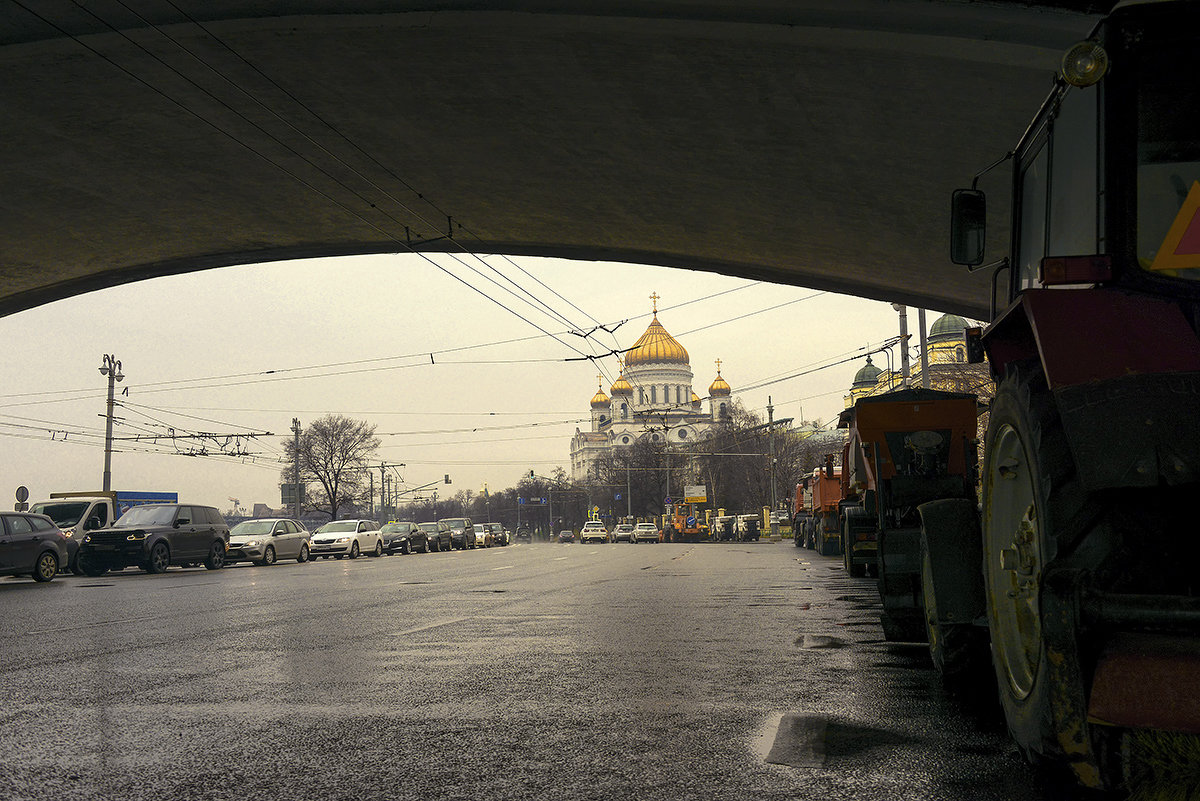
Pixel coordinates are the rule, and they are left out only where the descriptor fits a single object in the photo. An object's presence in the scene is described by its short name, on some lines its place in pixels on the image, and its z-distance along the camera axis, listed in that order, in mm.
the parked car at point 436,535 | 52156
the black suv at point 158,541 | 26500
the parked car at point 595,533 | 85875
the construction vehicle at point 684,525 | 78812
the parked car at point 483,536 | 65688
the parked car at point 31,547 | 21266
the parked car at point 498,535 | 70438
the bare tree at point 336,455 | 75000
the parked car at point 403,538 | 46531
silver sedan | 34219
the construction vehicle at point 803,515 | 40356
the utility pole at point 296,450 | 61200
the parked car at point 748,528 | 71750
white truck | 29219
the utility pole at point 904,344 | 38562
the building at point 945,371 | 44062
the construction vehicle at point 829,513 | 29781
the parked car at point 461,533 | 58906
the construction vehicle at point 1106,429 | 2982
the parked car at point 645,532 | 76125
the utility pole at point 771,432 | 65900
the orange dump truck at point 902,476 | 7762
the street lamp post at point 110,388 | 42750
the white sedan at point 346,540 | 40188
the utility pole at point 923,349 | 34906
